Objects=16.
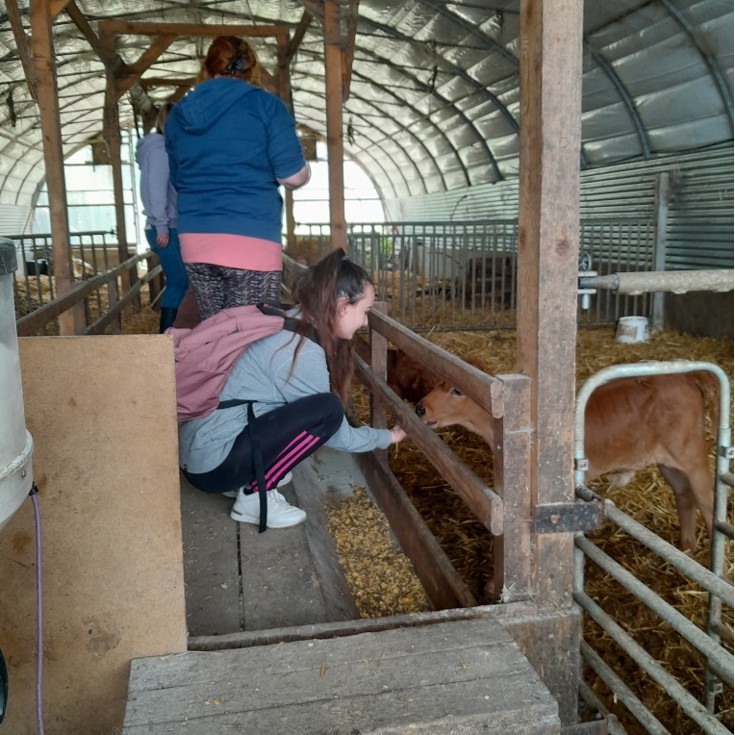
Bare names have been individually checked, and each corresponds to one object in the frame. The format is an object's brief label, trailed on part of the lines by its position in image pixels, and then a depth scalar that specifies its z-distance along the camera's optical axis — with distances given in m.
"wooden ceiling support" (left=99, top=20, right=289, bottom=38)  7.52
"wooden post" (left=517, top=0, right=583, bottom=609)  1.86
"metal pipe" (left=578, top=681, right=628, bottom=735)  2.16
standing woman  3.23
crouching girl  2.60
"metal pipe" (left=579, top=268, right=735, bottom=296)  2.03
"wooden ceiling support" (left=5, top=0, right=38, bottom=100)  4.79
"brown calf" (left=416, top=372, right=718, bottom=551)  3.42
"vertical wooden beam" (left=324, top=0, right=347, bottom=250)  5.01
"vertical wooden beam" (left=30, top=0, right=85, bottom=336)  4.46
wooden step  1.61
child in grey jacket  4.13
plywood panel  1.78
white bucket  8.22
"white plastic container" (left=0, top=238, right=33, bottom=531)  1.25
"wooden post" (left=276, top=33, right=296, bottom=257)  7.70
